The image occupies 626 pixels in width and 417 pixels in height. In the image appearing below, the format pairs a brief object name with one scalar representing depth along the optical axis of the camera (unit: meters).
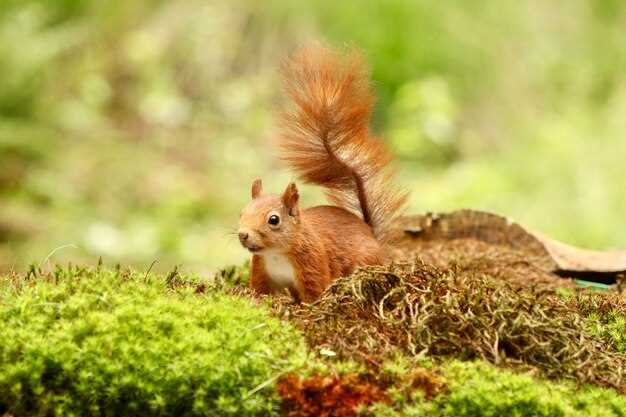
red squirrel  6.07
